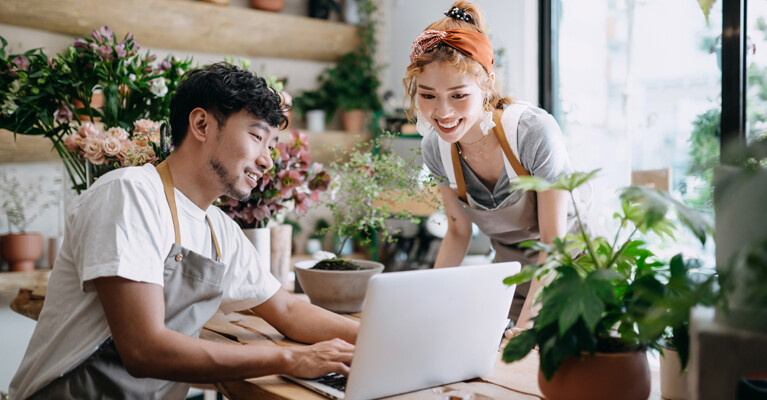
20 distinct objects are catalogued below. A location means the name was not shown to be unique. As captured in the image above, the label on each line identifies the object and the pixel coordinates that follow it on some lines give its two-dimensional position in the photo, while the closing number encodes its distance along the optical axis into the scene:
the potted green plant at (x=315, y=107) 4.96
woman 1.64
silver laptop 0.99
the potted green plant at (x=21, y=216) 3.57
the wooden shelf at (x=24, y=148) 3.47
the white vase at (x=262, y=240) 1.86
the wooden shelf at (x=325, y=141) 4.75
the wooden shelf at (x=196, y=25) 3.67
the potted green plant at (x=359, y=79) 5.06
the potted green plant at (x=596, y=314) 0.86
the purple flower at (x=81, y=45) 1.95
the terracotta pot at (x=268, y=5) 4.71
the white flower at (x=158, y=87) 2.02
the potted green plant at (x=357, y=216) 1.68
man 1.13
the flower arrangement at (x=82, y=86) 1.95
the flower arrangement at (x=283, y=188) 1.85
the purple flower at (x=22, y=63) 1.96
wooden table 1.10
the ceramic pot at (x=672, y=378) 1.04
